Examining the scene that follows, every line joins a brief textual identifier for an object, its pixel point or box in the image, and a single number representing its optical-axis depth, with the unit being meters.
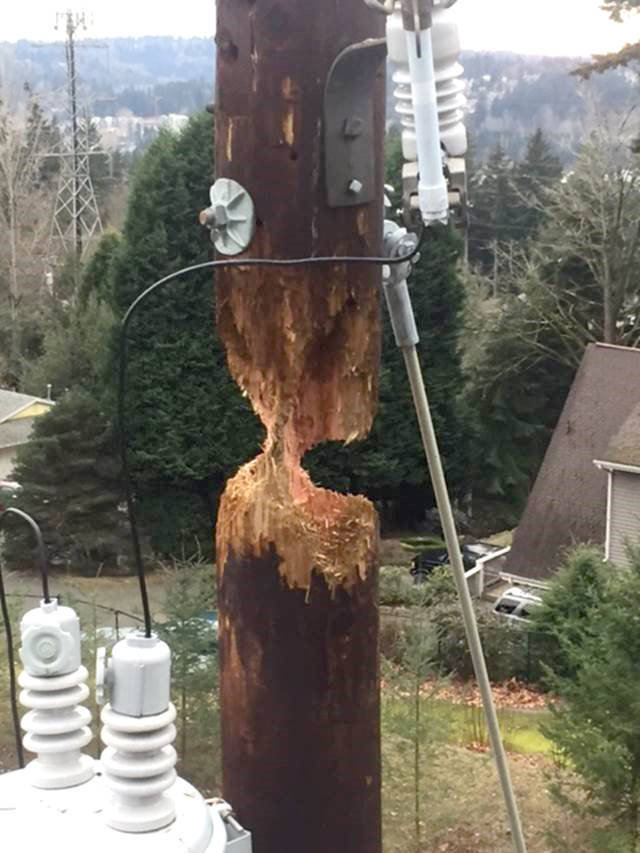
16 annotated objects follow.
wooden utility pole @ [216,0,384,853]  2.04
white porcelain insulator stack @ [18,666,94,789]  1.71
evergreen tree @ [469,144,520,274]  37.41
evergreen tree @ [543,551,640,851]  7.28
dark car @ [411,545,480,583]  18.91
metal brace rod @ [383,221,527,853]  2.27
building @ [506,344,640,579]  17.83
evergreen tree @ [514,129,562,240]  35.50
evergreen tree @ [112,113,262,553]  20.02
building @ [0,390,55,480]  23.98
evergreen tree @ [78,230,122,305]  23.33
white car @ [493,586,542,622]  16.03
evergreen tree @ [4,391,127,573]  19.70
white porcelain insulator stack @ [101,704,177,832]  1.62
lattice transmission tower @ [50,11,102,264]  28.81
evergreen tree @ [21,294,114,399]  21.08
